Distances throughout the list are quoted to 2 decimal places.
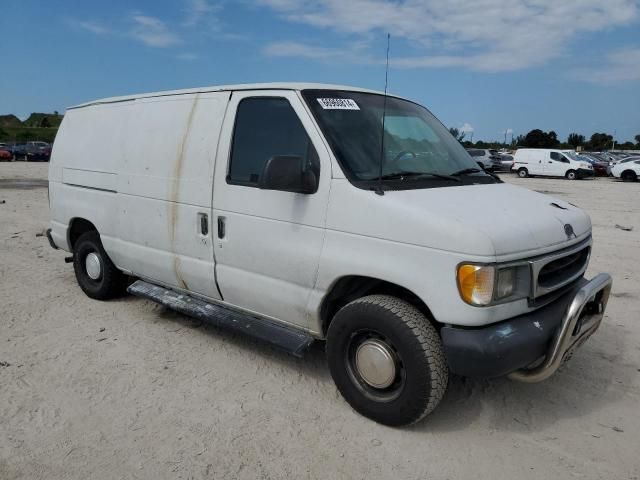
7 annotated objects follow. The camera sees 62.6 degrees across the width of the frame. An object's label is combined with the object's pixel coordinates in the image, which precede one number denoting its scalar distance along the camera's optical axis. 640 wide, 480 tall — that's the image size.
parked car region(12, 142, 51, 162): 38.44
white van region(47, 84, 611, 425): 2.96
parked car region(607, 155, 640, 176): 28.25
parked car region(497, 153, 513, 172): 33.03
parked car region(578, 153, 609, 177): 31.02
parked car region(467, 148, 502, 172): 31.05
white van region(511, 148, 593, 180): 28.61
